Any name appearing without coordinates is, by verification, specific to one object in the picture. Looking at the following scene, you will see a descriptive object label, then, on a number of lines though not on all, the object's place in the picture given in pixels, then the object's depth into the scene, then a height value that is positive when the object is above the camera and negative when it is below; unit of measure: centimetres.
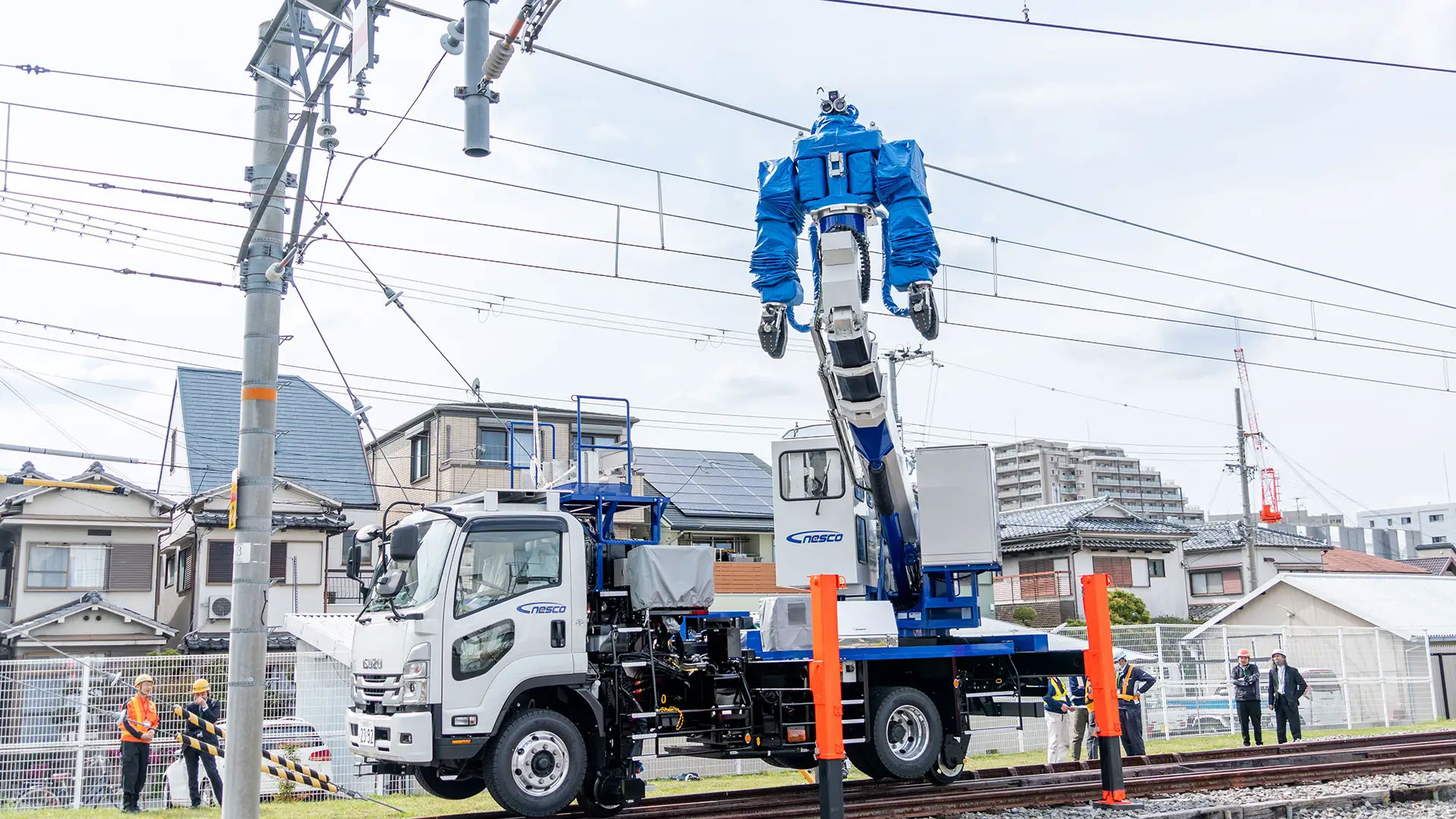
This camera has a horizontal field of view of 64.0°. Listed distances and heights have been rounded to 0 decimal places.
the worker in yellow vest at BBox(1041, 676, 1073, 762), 1680 -186
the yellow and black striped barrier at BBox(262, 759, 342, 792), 1348 -170
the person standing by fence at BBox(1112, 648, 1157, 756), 1630 -132
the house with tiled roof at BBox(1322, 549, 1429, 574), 5044 +146
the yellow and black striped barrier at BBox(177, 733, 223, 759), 1336 -129
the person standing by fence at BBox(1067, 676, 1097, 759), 1662 -175
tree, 3738 -16
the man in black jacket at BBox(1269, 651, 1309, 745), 1922 -150
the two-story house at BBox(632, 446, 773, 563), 3497 +366
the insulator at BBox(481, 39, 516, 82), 796 +382
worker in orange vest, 1302 -123
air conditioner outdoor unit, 2916 +60
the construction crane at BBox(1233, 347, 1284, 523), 4019 +378
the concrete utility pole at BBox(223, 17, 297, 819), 972 +153
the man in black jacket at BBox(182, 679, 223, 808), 1351 -125
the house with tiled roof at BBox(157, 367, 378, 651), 2962 +325
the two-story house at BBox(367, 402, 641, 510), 3316 +520
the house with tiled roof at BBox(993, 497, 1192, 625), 4059 +166
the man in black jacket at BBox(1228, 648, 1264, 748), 1900 -148
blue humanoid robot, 1055 +371
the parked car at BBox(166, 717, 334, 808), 1473 -146
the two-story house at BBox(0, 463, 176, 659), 2820 +169
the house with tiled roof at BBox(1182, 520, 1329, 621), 4719 +167
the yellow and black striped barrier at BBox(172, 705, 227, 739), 1345 -103
